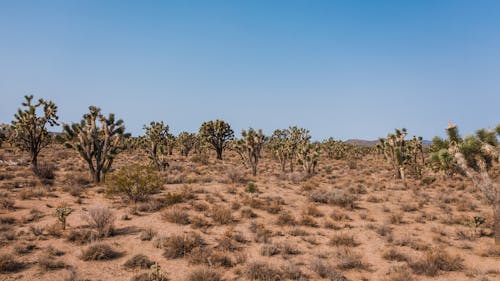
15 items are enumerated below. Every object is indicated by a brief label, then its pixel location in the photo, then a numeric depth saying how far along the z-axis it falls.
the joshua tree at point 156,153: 24.04
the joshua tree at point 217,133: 36.03
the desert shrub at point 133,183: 12.60
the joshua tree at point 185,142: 41.34
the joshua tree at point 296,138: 30.22
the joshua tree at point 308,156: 25.81
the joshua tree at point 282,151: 28.21
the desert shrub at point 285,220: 10.93
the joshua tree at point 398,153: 24.02
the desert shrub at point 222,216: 10.66
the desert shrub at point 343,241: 9.16
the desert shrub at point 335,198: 13.97
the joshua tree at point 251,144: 25.22
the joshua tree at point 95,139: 17.47
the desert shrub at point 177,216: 10.39
